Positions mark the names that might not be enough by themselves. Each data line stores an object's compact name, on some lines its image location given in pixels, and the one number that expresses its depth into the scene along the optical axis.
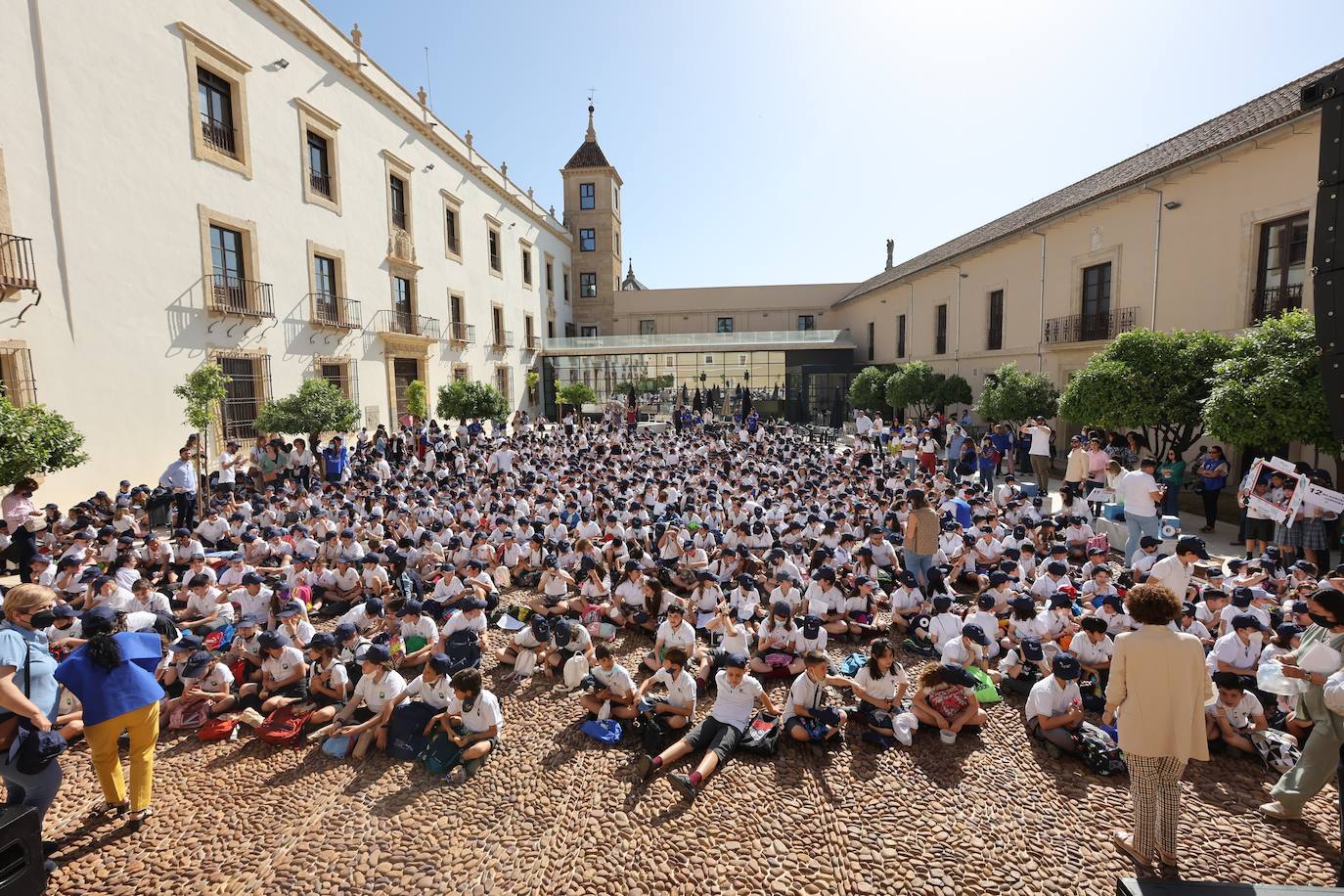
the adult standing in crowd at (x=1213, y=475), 10.96
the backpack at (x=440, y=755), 5.27
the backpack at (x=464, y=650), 6.77
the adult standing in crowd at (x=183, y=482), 11.95
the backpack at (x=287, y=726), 5.71
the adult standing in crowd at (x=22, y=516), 9.24
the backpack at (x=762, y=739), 5.41
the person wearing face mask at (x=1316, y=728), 3.97
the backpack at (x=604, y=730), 5.72
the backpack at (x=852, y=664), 6.69
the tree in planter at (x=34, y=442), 8.73
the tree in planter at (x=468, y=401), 22.31
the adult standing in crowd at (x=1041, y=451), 14.00
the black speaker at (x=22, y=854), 3.49
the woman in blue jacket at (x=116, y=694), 4.26
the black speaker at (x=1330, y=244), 4.17
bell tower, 40.50
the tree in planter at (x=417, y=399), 21.78
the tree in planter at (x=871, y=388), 28.59
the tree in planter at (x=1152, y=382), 11.98
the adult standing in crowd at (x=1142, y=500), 8.64
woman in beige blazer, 3.67
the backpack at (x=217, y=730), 5.84
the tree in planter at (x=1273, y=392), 8.70
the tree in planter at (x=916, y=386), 25.19
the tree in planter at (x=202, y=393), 12.63
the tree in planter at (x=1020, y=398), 17.53
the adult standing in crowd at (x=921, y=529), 8.31
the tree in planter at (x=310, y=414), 15.01
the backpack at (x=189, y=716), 5.98
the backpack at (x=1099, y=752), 5.00
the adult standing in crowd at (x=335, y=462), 15.34
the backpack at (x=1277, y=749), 4.91
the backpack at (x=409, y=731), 5.48
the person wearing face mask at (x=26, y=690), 3.92
